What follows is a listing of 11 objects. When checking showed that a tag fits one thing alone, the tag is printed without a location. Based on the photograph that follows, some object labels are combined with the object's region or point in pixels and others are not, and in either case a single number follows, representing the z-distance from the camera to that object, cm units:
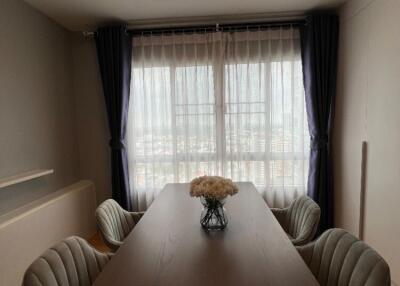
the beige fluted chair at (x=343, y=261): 100
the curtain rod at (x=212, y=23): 282
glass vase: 152
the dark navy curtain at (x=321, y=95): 272
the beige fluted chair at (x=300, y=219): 170
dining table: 104
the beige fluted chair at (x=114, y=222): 172
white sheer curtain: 290
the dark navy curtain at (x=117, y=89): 286
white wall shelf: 188
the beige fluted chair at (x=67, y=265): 106
